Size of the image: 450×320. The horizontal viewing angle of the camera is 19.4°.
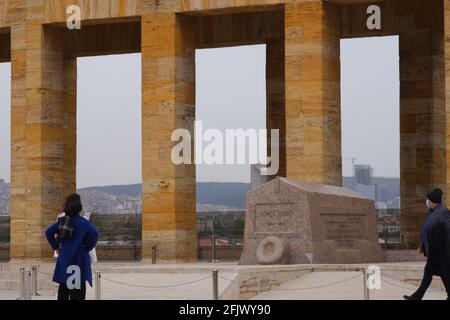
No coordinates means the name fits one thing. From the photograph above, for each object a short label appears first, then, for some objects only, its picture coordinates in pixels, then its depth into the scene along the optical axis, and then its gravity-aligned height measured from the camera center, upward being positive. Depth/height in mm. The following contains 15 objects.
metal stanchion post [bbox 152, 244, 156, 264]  35000 -1642
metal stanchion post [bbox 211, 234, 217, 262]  36881 -1633
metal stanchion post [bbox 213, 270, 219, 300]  20797 -1478
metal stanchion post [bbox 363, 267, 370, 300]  20781 -1534
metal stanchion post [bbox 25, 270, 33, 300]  22633 -1590
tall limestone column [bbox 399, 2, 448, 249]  38625 +2230
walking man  19188 -824
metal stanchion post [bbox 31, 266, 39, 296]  24061 -1645
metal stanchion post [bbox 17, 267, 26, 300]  22828 -1575
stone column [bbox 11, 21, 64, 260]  37156 +1549
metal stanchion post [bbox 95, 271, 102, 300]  21078 -1512
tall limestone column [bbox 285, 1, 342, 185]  33906 +2534
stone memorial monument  25984 -681
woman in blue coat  17109 -737
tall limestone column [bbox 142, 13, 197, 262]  35312 +1507
